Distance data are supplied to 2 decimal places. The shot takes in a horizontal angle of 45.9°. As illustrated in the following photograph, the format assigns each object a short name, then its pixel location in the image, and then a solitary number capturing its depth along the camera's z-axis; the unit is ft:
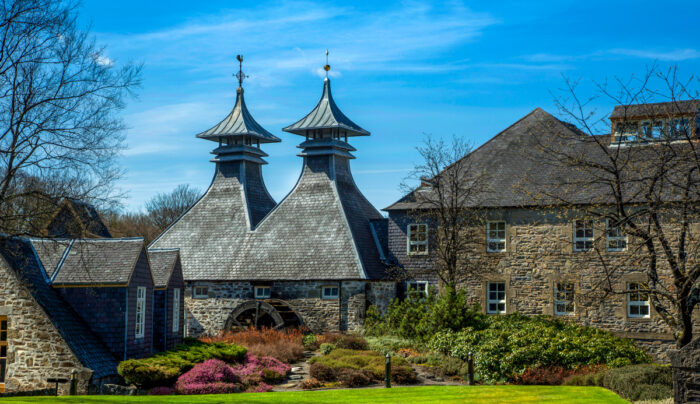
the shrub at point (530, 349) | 77.25
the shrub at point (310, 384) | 73.82
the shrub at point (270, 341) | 90.43
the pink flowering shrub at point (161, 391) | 68.54
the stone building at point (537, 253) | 98.43
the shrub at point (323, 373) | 76.69
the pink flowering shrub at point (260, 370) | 75.61
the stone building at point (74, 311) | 69.87
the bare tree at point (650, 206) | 59.88
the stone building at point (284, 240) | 111.14
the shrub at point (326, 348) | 94.17
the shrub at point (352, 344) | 94.38
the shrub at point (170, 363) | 70.08
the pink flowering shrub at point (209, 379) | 69.82
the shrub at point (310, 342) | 99.48
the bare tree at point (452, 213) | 104.53
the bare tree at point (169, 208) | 215.51
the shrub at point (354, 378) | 74.64
